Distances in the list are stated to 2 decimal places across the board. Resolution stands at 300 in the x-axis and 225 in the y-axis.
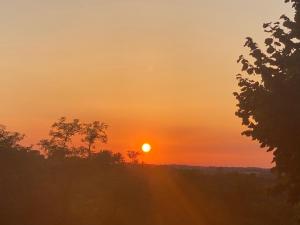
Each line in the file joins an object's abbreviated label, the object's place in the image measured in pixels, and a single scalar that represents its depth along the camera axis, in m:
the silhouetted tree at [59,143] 60.78
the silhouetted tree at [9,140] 53.94
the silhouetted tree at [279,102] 16.41
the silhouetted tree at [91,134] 65.06
